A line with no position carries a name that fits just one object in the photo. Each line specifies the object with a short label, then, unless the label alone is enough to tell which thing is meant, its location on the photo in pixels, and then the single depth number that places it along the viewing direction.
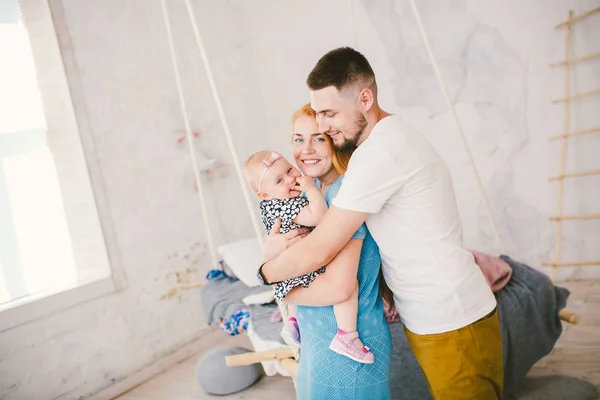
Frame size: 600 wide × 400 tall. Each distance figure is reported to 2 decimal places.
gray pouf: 2.82
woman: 1.25
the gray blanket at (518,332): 2.05
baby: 1.25
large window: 3.11
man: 1.23
